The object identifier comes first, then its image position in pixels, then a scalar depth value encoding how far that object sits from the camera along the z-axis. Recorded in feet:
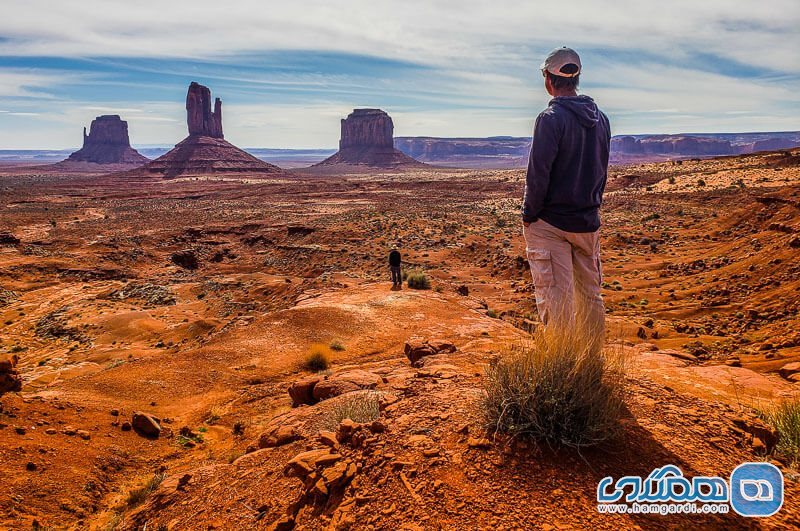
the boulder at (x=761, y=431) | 9.44
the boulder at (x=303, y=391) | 20.27
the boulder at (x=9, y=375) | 19.53
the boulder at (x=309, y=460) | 9.83
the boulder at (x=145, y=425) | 20.66
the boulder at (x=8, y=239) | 82.28
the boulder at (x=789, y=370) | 17.51
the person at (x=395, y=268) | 42.04
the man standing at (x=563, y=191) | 10.41
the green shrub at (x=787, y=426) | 8.92
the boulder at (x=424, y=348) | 20.86
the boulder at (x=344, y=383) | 17.99
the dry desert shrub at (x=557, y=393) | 8.45
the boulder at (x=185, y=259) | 78.33
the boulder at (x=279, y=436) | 14.39
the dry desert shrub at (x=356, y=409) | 12.46
